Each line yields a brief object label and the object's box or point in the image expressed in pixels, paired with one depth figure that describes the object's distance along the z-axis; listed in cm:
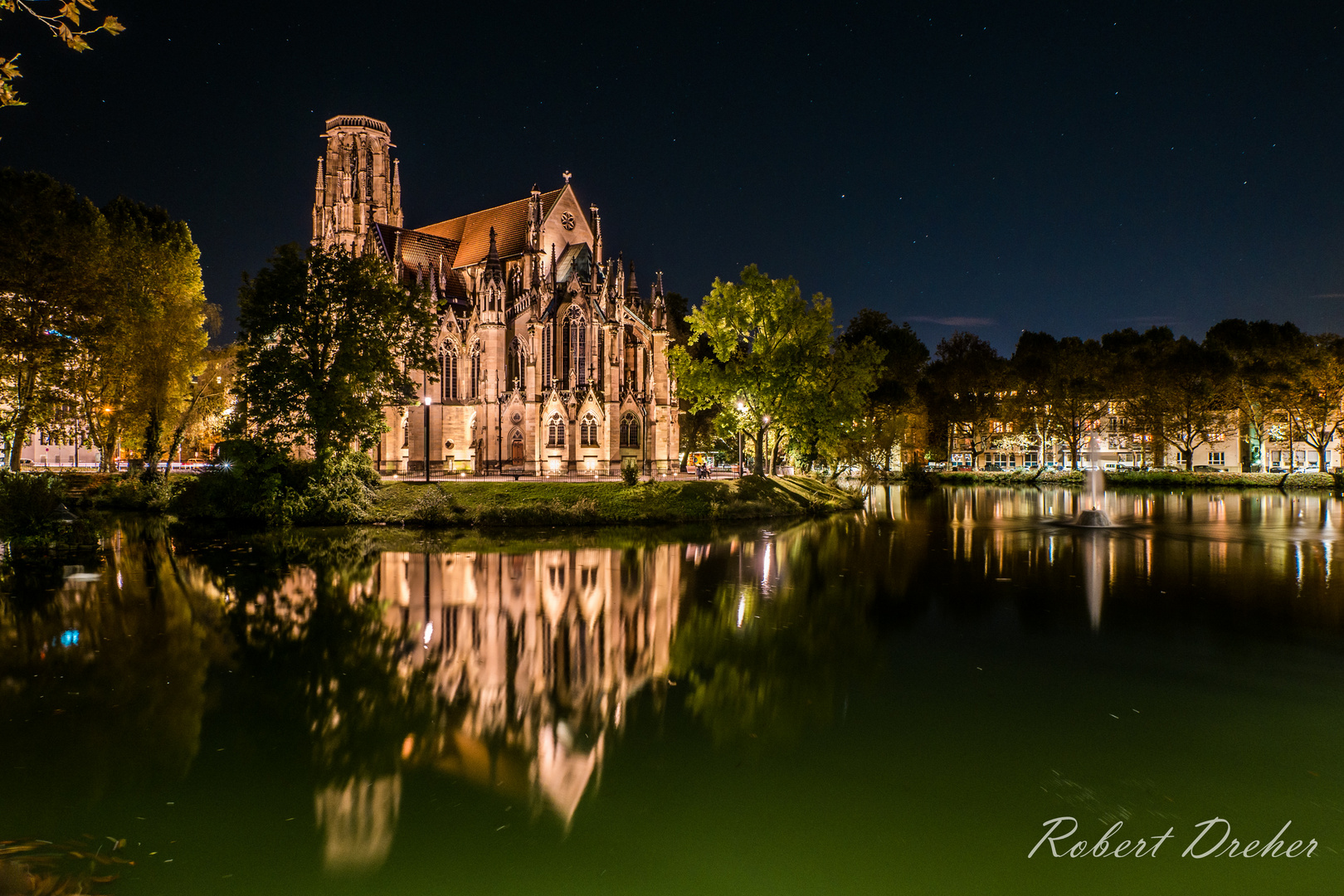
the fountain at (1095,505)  3138
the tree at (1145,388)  6456
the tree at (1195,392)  6203
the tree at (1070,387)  6725
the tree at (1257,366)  5972
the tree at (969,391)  7244
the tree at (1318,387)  5759
